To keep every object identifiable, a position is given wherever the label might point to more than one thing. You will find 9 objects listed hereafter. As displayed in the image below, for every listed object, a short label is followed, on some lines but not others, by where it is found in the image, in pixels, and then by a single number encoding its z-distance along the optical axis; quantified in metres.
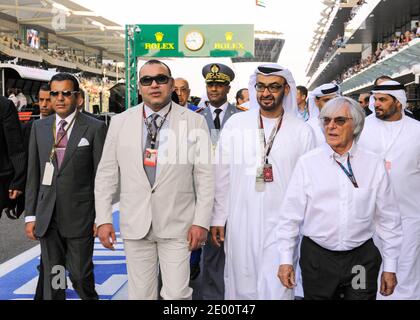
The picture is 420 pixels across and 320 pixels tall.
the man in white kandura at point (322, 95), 6.36
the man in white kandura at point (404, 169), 4.98
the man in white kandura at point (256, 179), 4.09
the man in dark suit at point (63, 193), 4.41
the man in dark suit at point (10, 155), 4.58
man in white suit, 3.73
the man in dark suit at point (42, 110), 5.92
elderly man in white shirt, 3.26
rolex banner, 24.52
